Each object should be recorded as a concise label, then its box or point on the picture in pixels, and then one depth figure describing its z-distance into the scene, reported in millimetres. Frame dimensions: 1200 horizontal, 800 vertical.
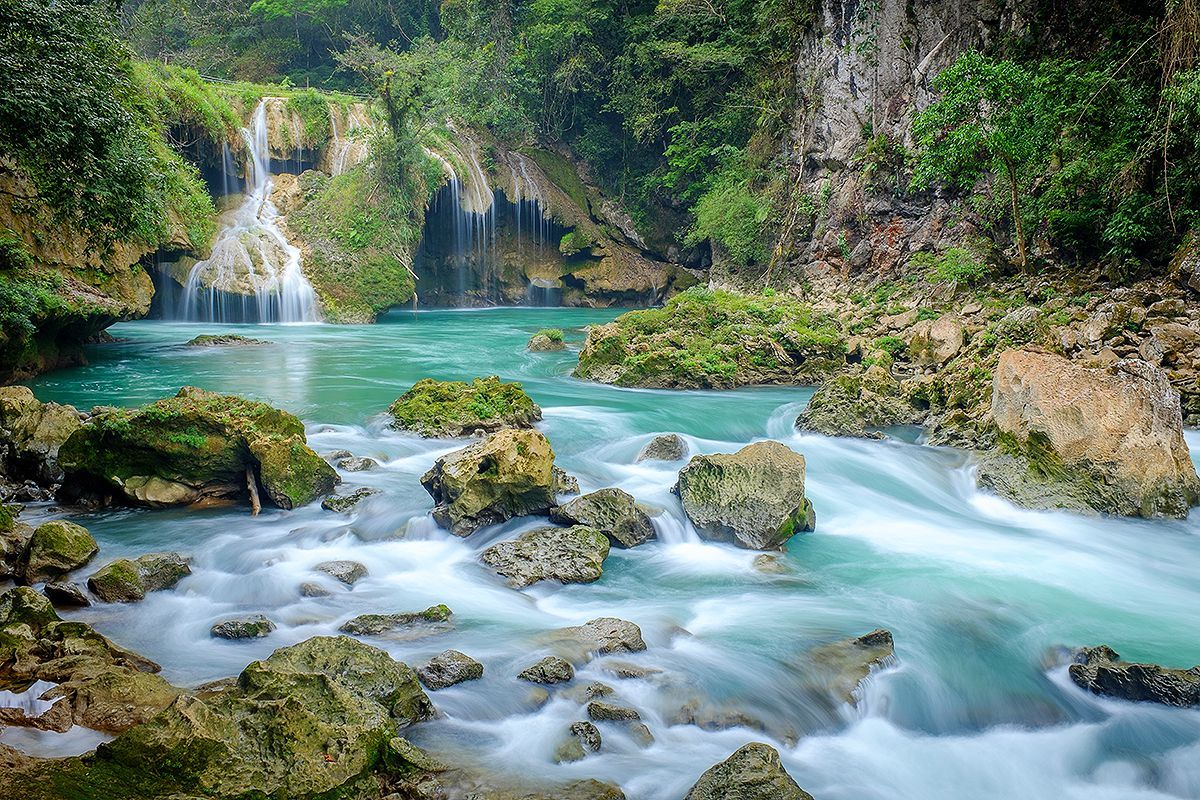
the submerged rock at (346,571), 6867
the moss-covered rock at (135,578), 6109
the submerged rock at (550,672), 5234
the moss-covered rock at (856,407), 11719
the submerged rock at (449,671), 5168
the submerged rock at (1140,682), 5074
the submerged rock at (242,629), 5754
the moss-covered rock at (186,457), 7875
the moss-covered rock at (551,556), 6945
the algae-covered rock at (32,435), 8562
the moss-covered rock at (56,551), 6211
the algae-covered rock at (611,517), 7762
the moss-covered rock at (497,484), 7734
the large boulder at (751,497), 7816
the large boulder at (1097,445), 8508
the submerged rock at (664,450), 10477
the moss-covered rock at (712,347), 15078
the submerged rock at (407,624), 5906
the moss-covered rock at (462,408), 11117
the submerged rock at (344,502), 8289
